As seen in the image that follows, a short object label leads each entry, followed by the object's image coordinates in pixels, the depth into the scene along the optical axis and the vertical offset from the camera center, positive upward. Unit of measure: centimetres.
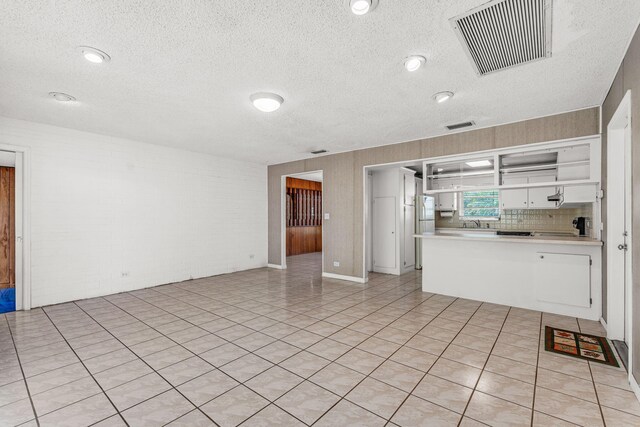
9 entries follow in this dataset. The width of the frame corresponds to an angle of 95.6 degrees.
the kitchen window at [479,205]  678 +26
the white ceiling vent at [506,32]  191 +136
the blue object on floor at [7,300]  429 -134
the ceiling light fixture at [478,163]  477 +88
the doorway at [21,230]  417 -17
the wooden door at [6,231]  580 -26
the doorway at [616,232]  307 -19
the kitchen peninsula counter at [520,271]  375 -82
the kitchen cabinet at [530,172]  381 +70
